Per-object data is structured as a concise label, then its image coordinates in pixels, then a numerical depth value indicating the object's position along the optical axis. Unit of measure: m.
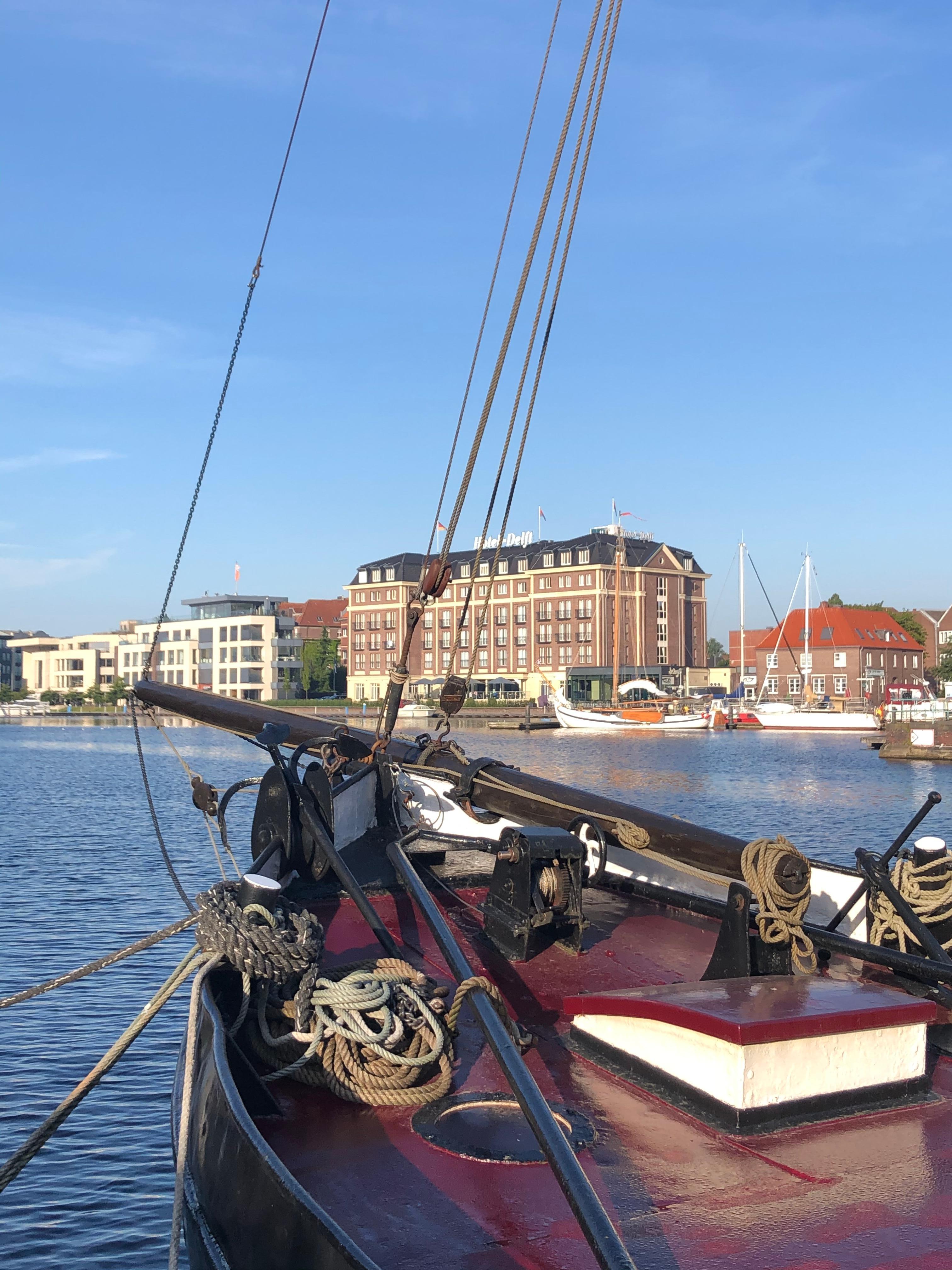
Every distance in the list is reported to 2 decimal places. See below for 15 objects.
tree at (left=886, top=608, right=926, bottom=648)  122.06
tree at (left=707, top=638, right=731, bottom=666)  195.25
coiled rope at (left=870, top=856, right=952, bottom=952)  6.15
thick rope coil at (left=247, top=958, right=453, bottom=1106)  4.29
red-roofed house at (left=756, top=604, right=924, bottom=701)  106.69
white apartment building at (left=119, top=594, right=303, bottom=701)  125.81
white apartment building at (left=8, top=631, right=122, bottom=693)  147.62
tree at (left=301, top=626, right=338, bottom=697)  124.25
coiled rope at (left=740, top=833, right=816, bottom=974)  5.13
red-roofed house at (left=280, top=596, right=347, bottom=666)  135.12
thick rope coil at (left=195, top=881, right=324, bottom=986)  4.47
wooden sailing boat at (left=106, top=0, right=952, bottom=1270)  3.34
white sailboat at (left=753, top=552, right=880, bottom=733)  85.75
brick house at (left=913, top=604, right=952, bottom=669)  124.75
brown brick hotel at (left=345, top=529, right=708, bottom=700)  105.06
